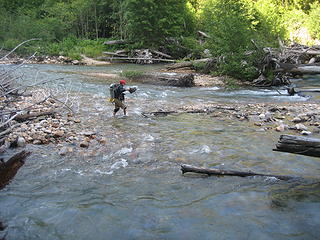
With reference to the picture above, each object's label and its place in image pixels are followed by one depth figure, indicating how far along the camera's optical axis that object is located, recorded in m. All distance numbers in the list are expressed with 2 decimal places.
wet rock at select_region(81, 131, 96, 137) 8.15
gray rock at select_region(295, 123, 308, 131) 8.56
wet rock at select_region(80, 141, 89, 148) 7.38
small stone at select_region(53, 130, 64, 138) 7.92
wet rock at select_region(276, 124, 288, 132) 8.74
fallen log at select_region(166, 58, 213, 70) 22.35
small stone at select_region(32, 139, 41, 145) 7.47
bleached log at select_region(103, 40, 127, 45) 33.62
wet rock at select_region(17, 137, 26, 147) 7.24
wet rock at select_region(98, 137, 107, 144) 7.74
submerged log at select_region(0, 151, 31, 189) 5.58
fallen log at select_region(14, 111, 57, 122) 8.71
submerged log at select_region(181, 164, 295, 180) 5.86
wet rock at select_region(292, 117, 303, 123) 9.54
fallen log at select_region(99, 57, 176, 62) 29.17
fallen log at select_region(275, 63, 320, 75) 16.03
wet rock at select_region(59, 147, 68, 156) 6.88
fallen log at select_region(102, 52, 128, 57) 31.25
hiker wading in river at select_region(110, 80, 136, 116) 10.03
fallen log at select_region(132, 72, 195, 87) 16.72
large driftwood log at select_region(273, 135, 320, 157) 4.74
